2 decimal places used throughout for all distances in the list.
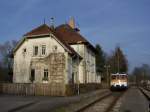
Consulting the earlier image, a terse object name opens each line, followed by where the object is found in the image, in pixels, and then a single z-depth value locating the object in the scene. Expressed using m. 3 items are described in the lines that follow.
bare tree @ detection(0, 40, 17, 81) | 43.49
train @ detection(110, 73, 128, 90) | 25.57
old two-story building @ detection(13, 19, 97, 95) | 21.15
